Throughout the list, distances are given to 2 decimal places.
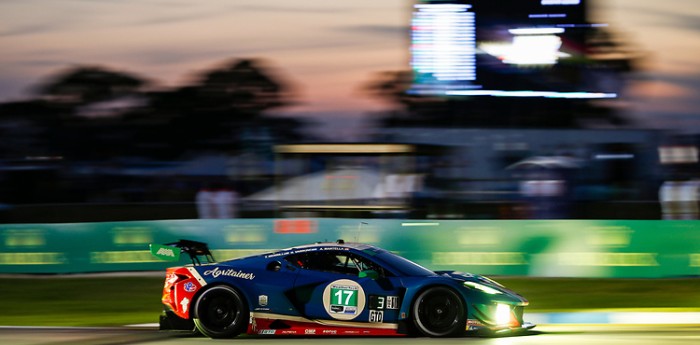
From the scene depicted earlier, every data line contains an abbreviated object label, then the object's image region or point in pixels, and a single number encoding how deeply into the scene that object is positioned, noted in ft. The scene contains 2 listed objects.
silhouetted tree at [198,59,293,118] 164.86
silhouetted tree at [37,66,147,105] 167.12
